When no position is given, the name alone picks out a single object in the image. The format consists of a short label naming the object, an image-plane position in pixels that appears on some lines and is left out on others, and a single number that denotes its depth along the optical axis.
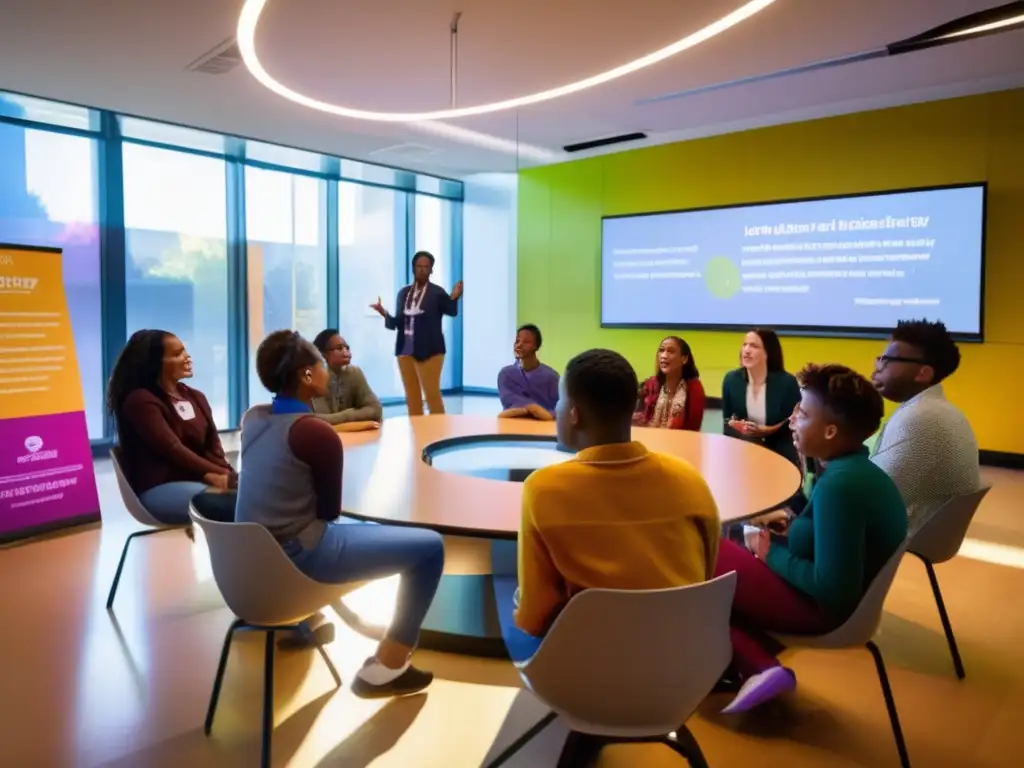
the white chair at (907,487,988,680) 2.50
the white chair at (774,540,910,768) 1.97
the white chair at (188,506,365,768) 2.03
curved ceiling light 3.01
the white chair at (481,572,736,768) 1.48
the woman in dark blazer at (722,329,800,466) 4.11
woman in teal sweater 2.00
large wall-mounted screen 6.48
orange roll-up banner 4.36
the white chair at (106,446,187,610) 3.15
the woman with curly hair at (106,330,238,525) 3.24
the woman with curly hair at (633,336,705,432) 4.30
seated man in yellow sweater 1.58
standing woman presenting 7.02
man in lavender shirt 4.89
